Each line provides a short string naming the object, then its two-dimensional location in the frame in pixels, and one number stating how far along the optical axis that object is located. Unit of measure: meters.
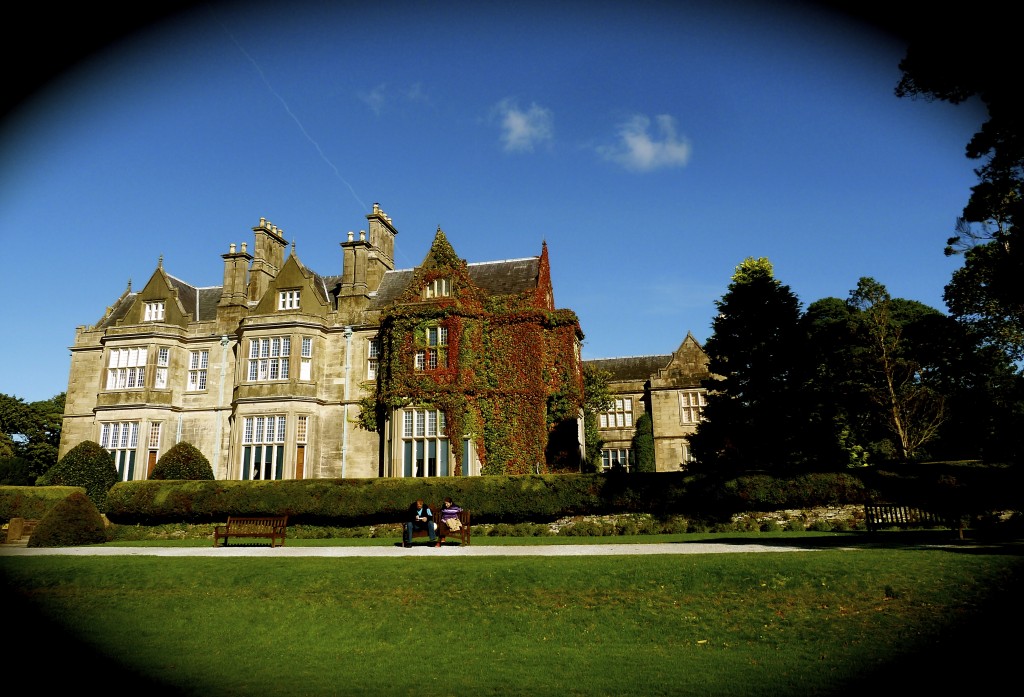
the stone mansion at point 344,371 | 30.78
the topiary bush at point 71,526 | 21.88
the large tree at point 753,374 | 32.50
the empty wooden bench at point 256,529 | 21.00
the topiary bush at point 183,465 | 28.80
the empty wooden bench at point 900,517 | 18.77
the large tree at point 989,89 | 11.62
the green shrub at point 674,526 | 22.91
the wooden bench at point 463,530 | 20.36
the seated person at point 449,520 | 20.68
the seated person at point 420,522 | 20.19
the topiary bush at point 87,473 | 29.67
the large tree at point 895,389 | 35.50
